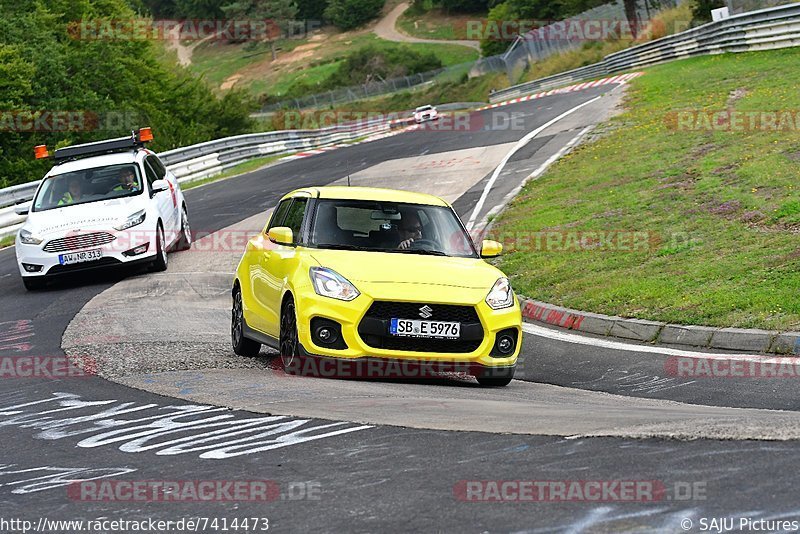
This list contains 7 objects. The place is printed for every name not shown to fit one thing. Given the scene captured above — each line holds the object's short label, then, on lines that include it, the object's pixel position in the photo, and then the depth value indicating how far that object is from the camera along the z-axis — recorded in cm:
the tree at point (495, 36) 10992
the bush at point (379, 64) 12506
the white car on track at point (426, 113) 6343
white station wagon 1672
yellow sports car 938
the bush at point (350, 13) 15525
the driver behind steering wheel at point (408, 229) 1047
